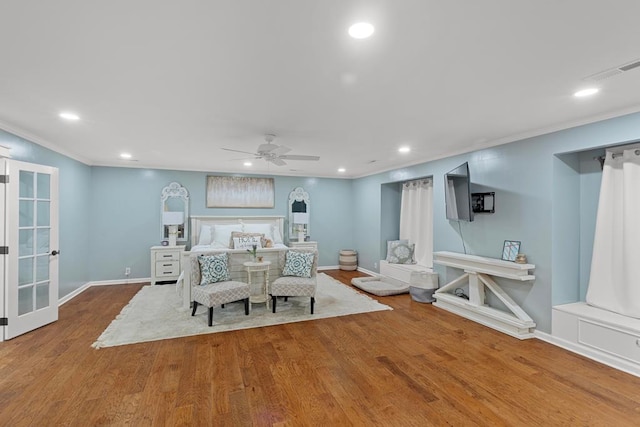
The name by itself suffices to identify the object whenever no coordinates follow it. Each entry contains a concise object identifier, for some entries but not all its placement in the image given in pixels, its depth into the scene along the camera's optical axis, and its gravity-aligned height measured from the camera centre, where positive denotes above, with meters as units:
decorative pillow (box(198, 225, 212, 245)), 6.34 -0.48
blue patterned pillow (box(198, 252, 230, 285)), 4.16 -0.78
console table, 3.60 -1.11
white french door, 3.43 -0.44
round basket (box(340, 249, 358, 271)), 7.57 -1.16
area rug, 3.62 -1.45
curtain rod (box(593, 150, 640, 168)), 3.05 +0.66
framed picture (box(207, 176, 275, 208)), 6.84 +0.52
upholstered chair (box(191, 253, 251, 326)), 3.87 -0.98
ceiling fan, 3.83 +0.83
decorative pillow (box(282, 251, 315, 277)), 4.63 -0.78
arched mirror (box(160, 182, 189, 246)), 6.23 +0.07
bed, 4.45 -0.58
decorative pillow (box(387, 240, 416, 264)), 6.26 -0.79
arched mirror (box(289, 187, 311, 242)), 7.27 -0.01
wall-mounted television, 4.26 +0.32
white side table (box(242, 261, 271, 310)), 4.37 -0.98
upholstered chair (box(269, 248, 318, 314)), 4.35 -0.97
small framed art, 3.87 -0.45
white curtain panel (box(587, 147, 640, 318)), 3.06 -0.25
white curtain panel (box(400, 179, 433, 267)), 6.04 -0.05
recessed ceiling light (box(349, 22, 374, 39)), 1.62 +1.03
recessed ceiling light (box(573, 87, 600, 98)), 2.45 +1.05
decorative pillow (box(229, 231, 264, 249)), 6.14 -0.49
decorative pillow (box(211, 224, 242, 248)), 6.31 -0.41
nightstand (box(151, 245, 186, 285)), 5.95 -1.01
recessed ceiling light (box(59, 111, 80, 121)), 3.08 +1.03
